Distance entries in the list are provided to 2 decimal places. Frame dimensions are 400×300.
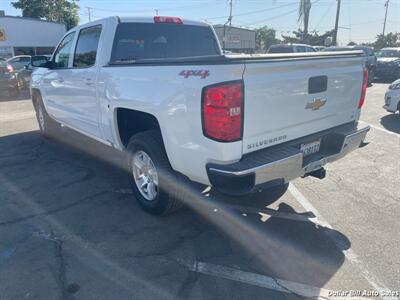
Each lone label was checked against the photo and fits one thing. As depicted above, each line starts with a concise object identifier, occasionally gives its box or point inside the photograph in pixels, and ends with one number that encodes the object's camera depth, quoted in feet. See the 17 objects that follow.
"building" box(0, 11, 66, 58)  93.86
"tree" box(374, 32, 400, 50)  195.19
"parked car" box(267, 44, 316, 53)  49.52
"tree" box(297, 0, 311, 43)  116.37
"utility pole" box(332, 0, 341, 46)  99.19
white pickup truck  9.04
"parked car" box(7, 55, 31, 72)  60.59
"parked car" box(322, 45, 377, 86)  54.42
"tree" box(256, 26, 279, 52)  254.88
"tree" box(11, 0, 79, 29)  146.82
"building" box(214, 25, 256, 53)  153.17
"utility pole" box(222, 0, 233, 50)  162.81
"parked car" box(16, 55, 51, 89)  53.48
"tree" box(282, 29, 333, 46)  165.42
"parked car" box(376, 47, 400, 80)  55.93
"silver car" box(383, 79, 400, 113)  27.61
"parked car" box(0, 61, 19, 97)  44.75
